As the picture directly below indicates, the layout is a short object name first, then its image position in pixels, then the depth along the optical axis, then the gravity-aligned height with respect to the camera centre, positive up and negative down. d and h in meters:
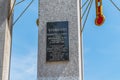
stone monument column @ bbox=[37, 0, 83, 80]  7.76 +0.36
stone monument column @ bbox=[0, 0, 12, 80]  8.13 +0.46
